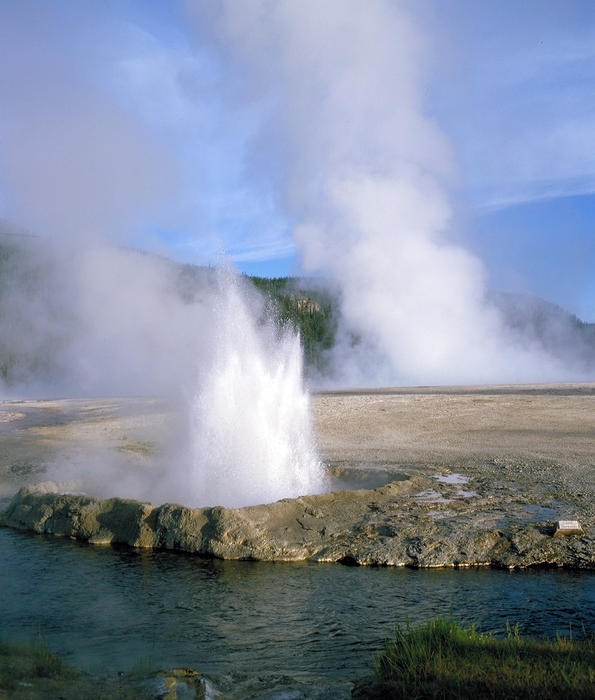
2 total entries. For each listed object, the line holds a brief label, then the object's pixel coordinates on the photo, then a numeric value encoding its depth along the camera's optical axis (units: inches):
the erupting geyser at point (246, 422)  430.3
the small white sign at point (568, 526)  313.9
